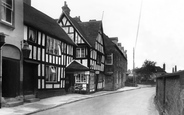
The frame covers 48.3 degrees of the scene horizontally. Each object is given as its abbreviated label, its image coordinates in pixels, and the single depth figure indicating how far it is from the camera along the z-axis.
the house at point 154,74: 66.55
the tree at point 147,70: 65.19
